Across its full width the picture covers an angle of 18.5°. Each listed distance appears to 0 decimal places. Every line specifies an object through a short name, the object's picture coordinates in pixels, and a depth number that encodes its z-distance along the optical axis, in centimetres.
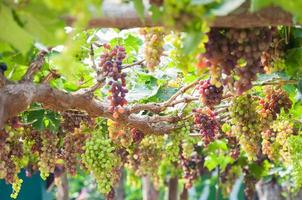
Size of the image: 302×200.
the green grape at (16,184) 478
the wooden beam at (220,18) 243
